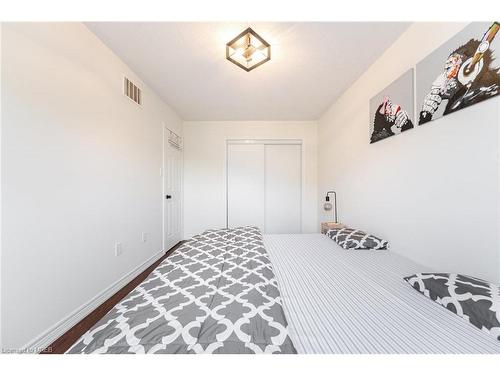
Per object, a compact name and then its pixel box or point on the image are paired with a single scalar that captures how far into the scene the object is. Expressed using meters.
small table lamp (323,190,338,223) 2.69
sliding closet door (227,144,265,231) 3.67
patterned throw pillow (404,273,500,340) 0.67
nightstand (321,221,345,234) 2.35
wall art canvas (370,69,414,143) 1.45
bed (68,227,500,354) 0.62
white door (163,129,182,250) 2.89
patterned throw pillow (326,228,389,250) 1.63
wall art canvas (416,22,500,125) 0.94
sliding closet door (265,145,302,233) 3.70
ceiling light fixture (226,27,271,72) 1.46
